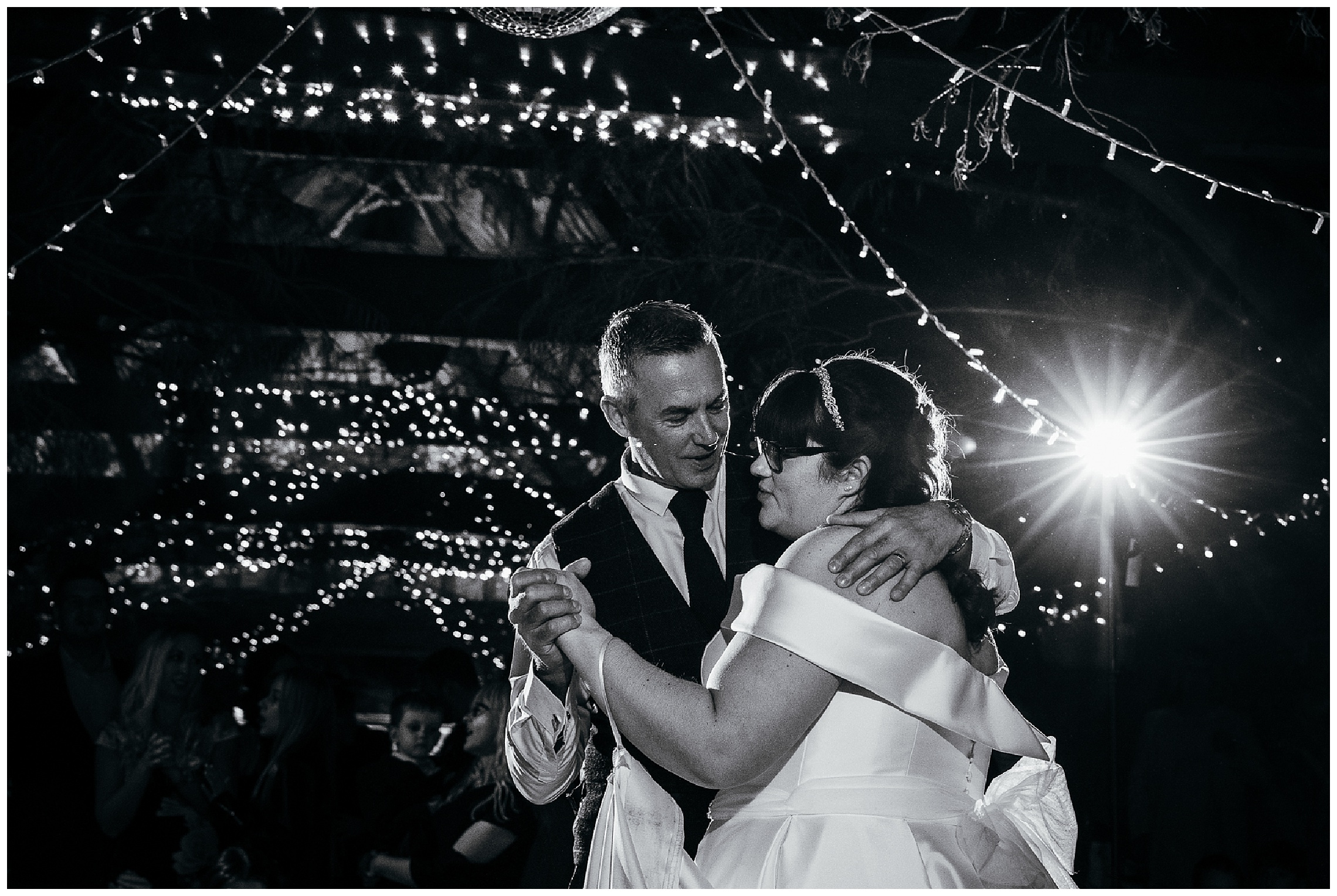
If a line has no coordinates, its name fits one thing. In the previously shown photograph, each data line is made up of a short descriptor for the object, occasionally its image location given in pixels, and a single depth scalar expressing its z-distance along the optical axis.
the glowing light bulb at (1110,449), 3.81
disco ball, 2.31
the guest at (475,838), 2.49
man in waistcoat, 1.90
